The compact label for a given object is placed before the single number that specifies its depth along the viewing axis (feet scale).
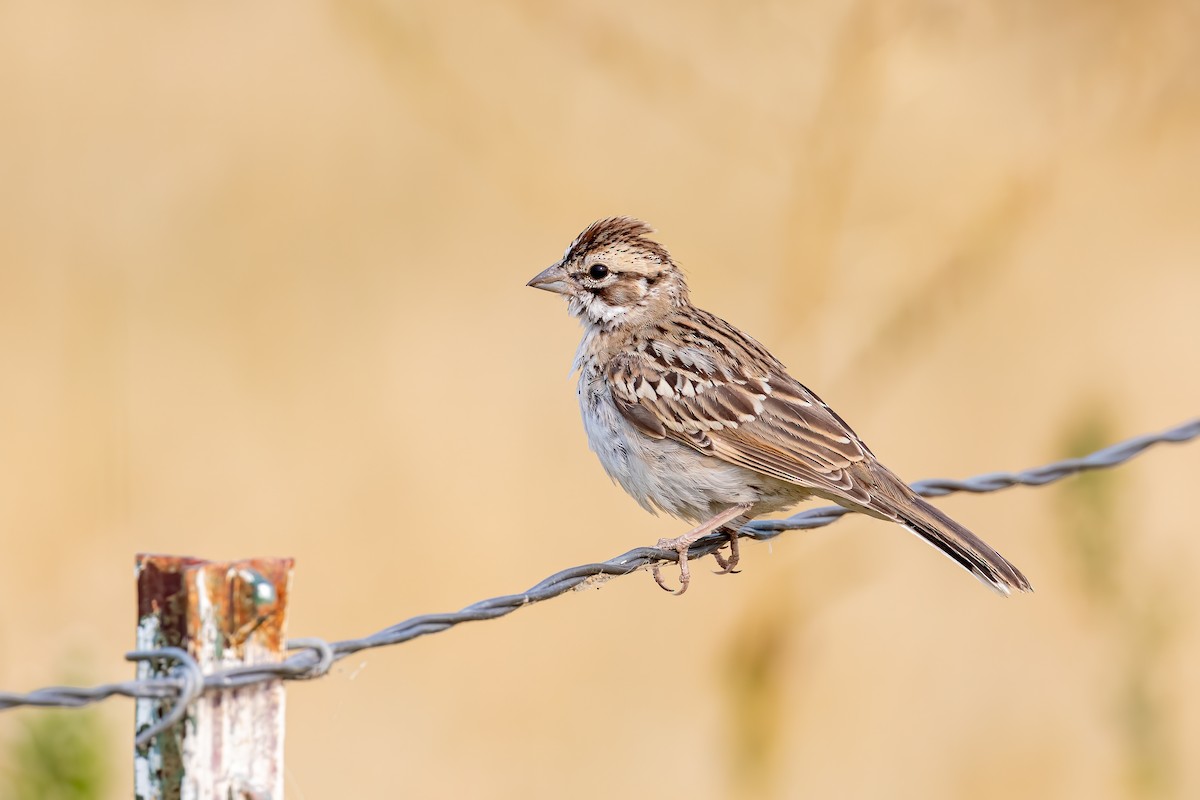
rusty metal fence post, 17.56
